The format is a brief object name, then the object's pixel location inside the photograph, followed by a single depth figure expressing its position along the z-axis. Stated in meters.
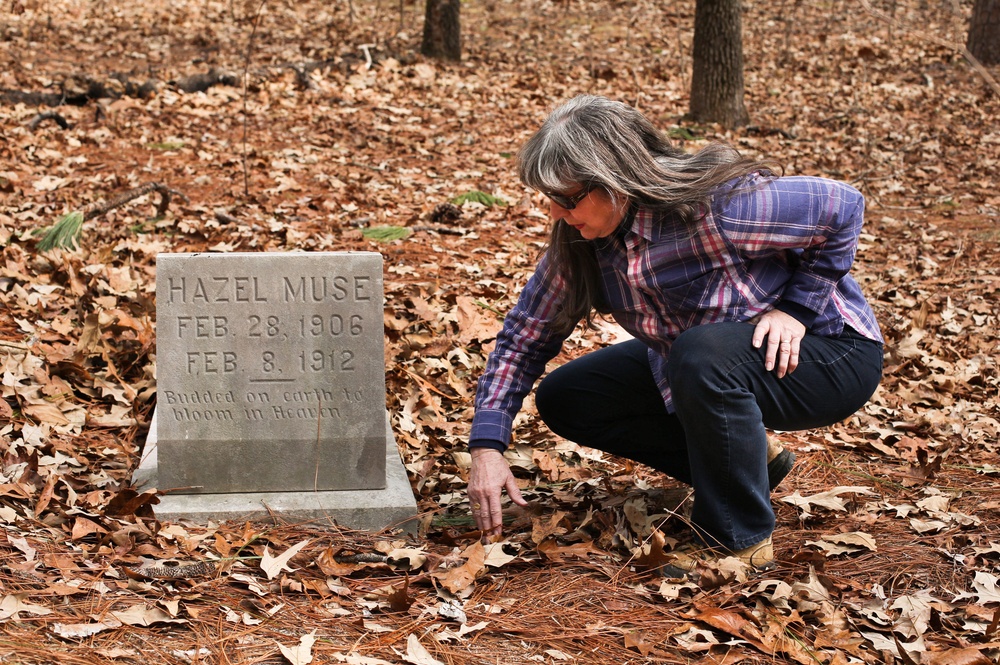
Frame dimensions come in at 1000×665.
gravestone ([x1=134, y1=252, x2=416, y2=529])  3.15
